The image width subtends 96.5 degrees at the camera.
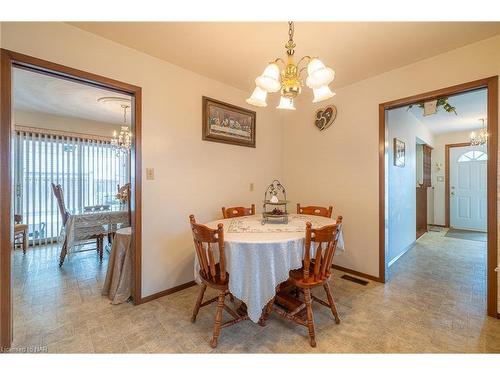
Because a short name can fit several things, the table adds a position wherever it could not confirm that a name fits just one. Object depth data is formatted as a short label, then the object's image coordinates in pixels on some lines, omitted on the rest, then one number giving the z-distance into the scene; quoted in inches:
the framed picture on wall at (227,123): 101.7
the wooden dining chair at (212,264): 58.6
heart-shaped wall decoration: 116.7
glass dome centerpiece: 82.1
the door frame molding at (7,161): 56.4
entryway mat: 175.6
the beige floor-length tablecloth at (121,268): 83.6
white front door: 201.3
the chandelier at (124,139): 145.7
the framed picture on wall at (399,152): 122.6
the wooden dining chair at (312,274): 60.2
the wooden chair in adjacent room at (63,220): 117.0
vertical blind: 152.3
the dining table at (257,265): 57.0
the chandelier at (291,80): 54.6
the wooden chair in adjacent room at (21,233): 129.6
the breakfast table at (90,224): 114.7
